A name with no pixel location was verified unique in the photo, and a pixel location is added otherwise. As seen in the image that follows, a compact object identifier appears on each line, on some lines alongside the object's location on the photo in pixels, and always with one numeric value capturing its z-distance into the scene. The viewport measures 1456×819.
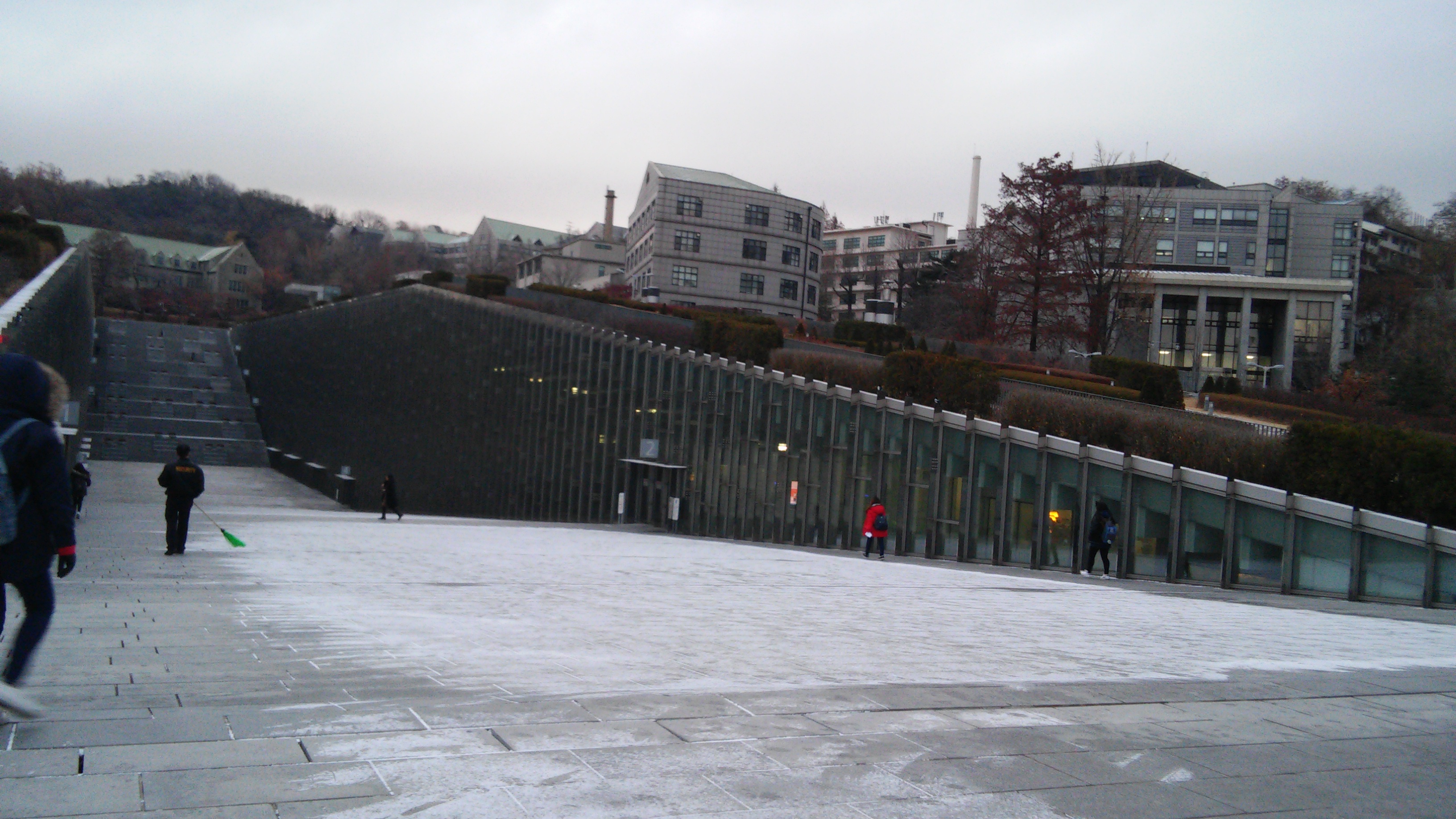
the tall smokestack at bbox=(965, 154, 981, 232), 121.62
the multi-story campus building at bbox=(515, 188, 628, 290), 108.81
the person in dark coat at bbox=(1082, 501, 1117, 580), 20.25
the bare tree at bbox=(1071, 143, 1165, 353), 54.16
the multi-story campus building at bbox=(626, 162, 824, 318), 76.12
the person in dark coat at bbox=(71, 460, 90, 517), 20.94
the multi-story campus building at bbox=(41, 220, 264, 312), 153.88
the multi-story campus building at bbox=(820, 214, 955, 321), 113.94
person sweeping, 14.02
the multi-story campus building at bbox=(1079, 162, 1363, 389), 69.19
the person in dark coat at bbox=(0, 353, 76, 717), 4.61
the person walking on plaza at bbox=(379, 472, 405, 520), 32.53
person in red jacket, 22.41
